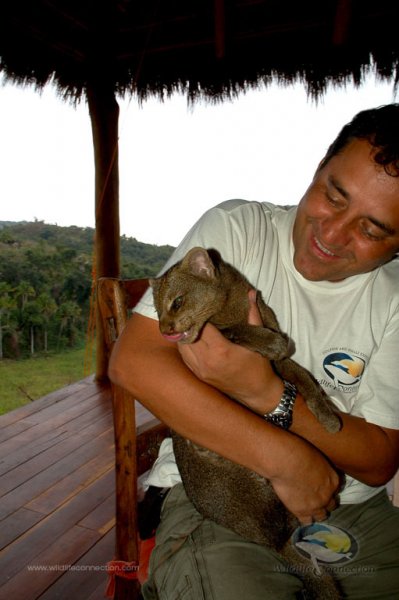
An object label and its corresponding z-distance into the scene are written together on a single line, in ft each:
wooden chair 2.20
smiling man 1.94
